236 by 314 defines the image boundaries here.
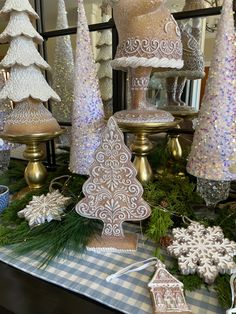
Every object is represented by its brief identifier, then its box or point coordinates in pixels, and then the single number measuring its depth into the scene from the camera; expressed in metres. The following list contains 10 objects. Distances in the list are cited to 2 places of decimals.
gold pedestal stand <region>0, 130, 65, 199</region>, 0.46
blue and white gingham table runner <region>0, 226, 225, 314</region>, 0.28
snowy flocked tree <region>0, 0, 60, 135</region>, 0.44
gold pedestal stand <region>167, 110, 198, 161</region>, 0.54
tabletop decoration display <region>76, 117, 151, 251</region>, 0.34
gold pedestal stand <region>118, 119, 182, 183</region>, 0.40
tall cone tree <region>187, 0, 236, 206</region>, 0.32
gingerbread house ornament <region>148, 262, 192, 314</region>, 0.26
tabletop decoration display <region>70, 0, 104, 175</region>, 0.41
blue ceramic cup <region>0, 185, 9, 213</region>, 0.46
